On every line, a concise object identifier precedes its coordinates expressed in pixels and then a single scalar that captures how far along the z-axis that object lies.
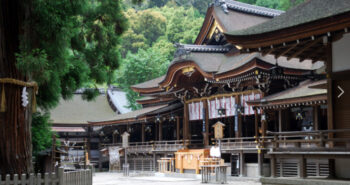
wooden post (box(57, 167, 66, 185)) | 10.90
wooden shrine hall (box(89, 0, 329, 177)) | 23.70
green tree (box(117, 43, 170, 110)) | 46.81
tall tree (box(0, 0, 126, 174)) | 11.25
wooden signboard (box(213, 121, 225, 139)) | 25.55
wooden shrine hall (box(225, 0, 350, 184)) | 11.30
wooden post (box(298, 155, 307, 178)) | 11.72
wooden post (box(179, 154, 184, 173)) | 28.07
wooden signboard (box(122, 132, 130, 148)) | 31.23
